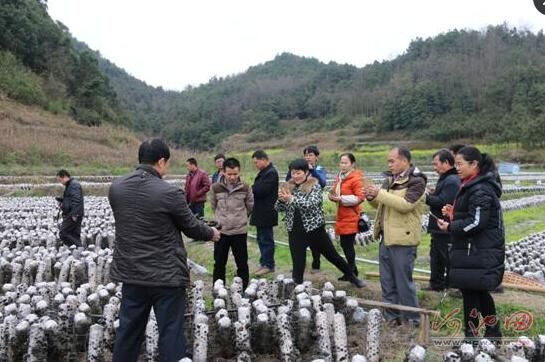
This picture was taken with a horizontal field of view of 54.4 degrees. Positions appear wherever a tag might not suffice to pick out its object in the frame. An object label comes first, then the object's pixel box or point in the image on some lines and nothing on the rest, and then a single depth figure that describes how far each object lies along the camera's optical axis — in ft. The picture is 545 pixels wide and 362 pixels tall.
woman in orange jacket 18.97
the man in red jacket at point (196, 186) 28.89
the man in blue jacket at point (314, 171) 20.56
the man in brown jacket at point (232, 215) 18.35
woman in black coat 12.75
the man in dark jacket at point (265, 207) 20.43
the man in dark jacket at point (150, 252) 10.81
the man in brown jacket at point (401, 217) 14.90
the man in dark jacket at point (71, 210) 24.52
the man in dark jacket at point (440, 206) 17.28
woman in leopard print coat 18.21
